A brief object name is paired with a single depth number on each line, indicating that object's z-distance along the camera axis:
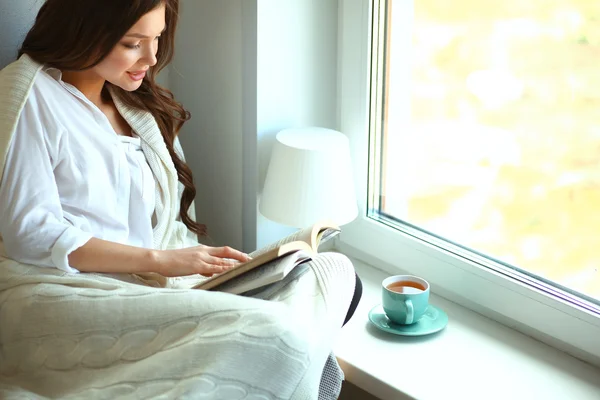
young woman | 2.43
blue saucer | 2.77
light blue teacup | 2.73
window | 2.64
